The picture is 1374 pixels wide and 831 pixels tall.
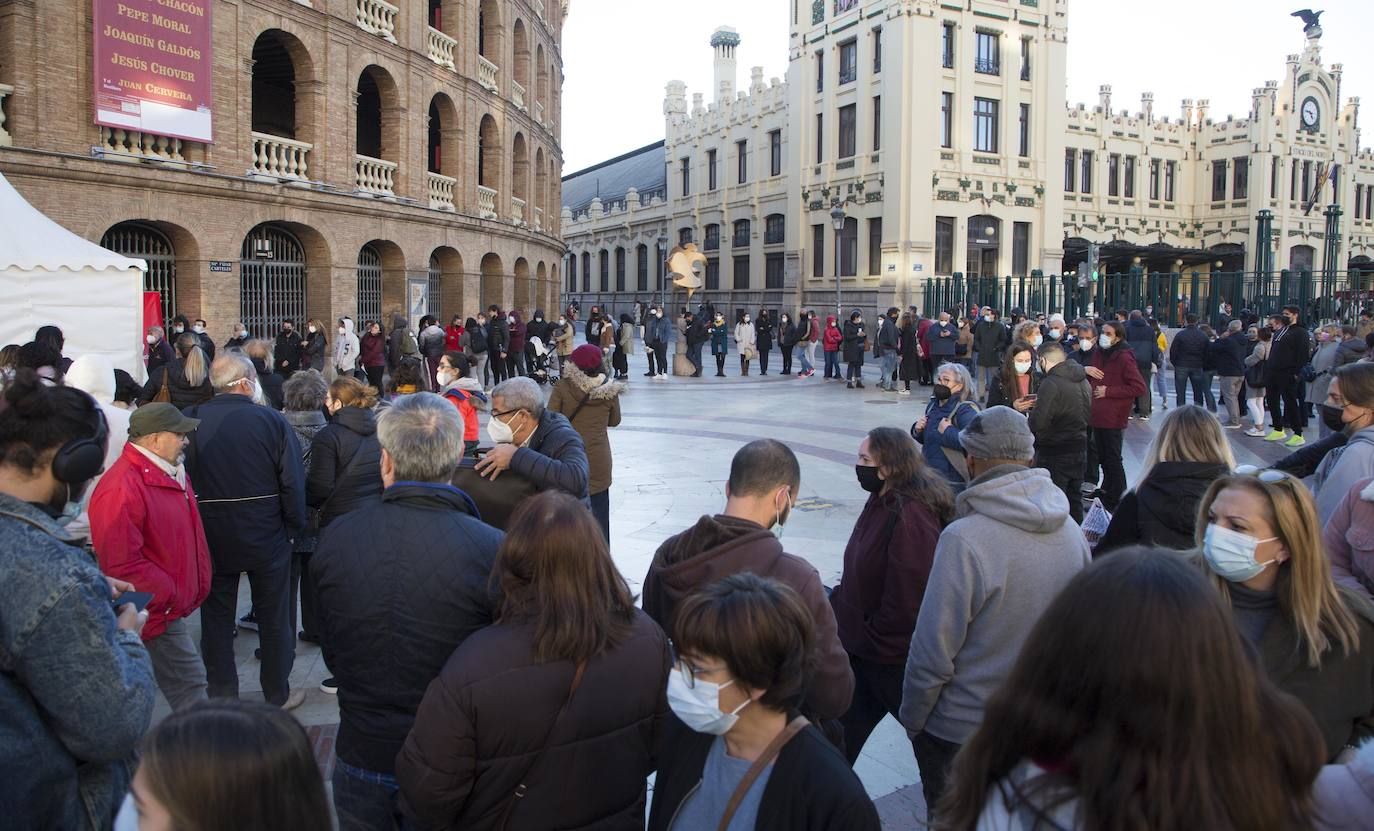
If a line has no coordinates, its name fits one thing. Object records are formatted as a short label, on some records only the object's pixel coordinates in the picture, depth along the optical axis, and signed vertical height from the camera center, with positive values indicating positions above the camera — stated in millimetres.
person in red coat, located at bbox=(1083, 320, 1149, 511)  9594 -484
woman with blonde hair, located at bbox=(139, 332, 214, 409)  6830 -285
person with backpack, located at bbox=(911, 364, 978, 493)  6984 -530
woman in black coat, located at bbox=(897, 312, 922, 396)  21500 -15
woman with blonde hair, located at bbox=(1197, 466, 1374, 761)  2771 -739
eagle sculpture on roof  46594 +16010
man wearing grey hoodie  3352 -841
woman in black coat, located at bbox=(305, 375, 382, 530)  5531 -688
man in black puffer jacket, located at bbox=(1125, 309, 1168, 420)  16766 +183
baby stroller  22906 -383
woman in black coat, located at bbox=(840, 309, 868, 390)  22953 +113
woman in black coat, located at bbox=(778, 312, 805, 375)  26938 +198
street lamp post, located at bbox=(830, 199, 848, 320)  28844 +3896
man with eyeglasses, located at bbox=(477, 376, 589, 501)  4954 -480
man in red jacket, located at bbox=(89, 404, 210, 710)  4293 -851
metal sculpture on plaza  45531 +3694
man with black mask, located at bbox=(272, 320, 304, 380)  17562 -173
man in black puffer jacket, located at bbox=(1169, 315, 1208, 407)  16031 -116
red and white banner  16797 +4857
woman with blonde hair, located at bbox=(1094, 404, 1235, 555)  4453 -590
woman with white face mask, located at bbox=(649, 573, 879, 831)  2211 -848
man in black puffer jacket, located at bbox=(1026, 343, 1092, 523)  8156 -602
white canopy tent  11195 +607
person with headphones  2326 -843
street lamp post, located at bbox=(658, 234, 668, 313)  53612 +5003
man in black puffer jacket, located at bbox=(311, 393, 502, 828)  3107 -857
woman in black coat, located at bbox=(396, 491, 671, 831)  2596 -968
